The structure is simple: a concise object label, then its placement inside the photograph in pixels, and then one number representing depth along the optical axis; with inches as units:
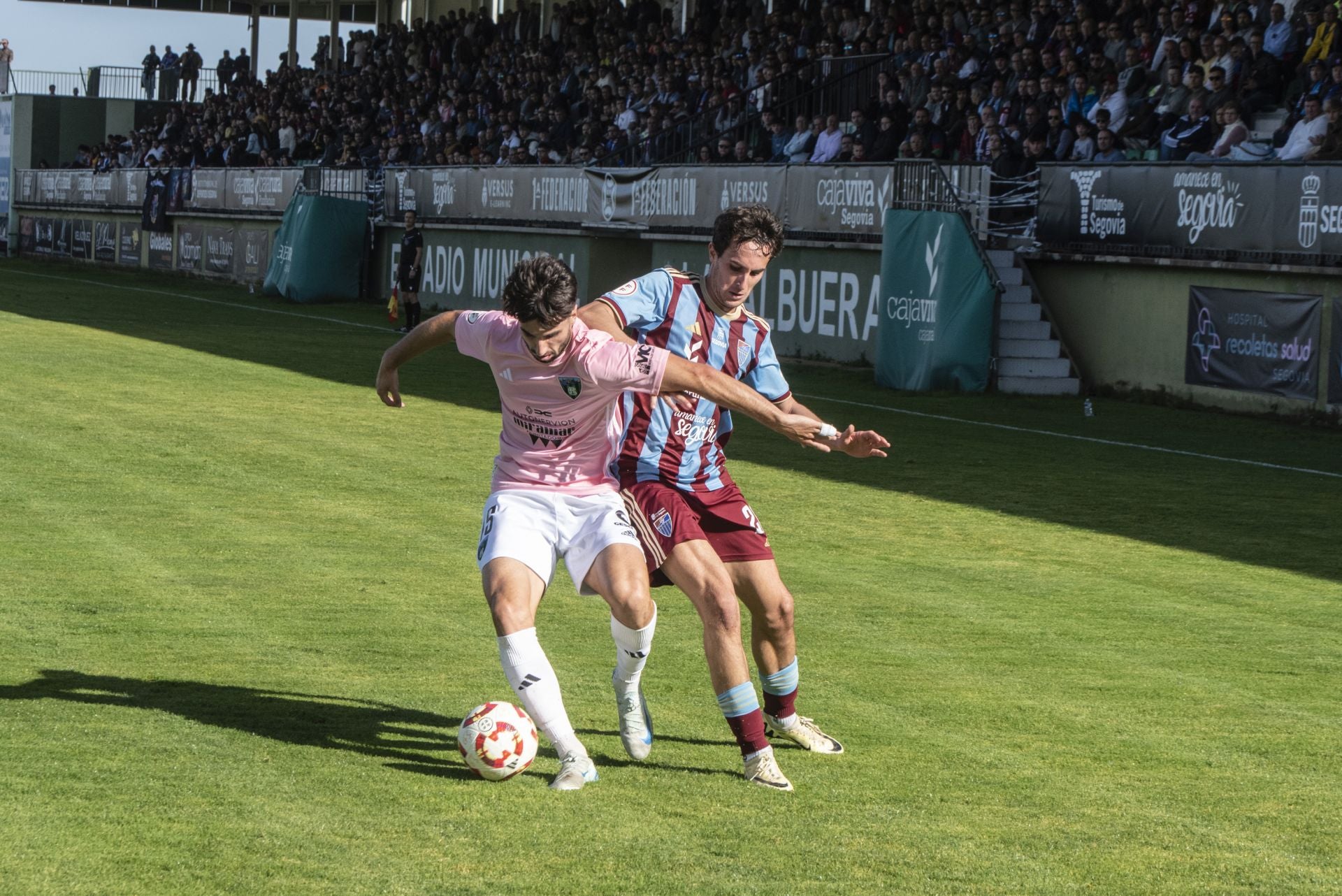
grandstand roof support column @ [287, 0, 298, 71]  2295.8
